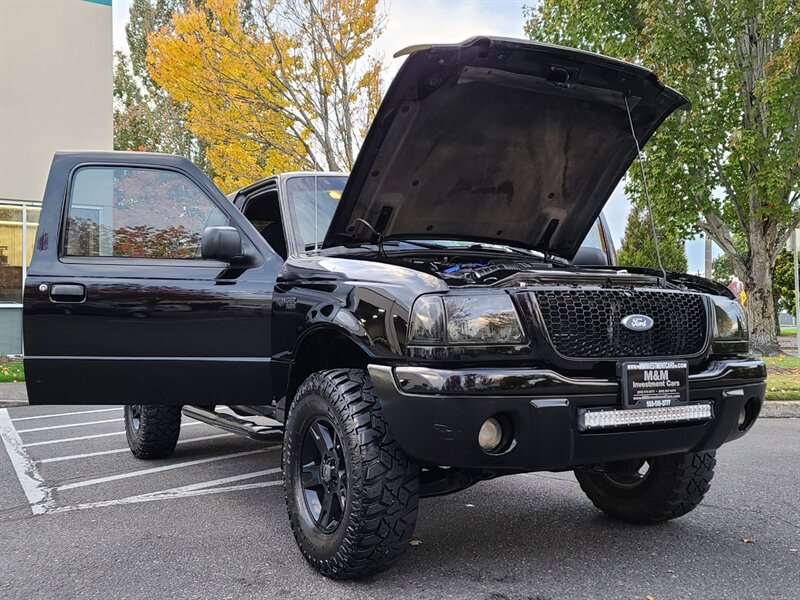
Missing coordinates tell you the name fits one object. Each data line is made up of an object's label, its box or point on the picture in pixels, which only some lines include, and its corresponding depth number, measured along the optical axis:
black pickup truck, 2.71
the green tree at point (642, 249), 33.78
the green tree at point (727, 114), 13.99
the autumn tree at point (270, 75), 12.39
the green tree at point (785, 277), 35.75
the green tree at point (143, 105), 29.64
